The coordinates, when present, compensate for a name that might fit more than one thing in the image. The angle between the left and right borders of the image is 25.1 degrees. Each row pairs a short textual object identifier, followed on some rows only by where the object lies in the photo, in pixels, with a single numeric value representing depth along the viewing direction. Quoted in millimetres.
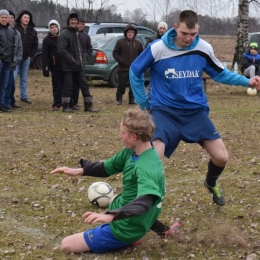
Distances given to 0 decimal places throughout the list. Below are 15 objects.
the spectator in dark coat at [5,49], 12547
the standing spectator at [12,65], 13182
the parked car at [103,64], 17688
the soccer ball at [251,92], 16523
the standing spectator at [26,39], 13948
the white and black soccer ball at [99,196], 6457
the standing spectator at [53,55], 13320
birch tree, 22066
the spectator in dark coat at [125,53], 14656
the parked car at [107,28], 21281
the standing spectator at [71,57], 12578
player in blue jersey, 5766
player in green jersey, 4543
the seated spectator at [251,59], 16906
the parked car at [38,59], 22719
